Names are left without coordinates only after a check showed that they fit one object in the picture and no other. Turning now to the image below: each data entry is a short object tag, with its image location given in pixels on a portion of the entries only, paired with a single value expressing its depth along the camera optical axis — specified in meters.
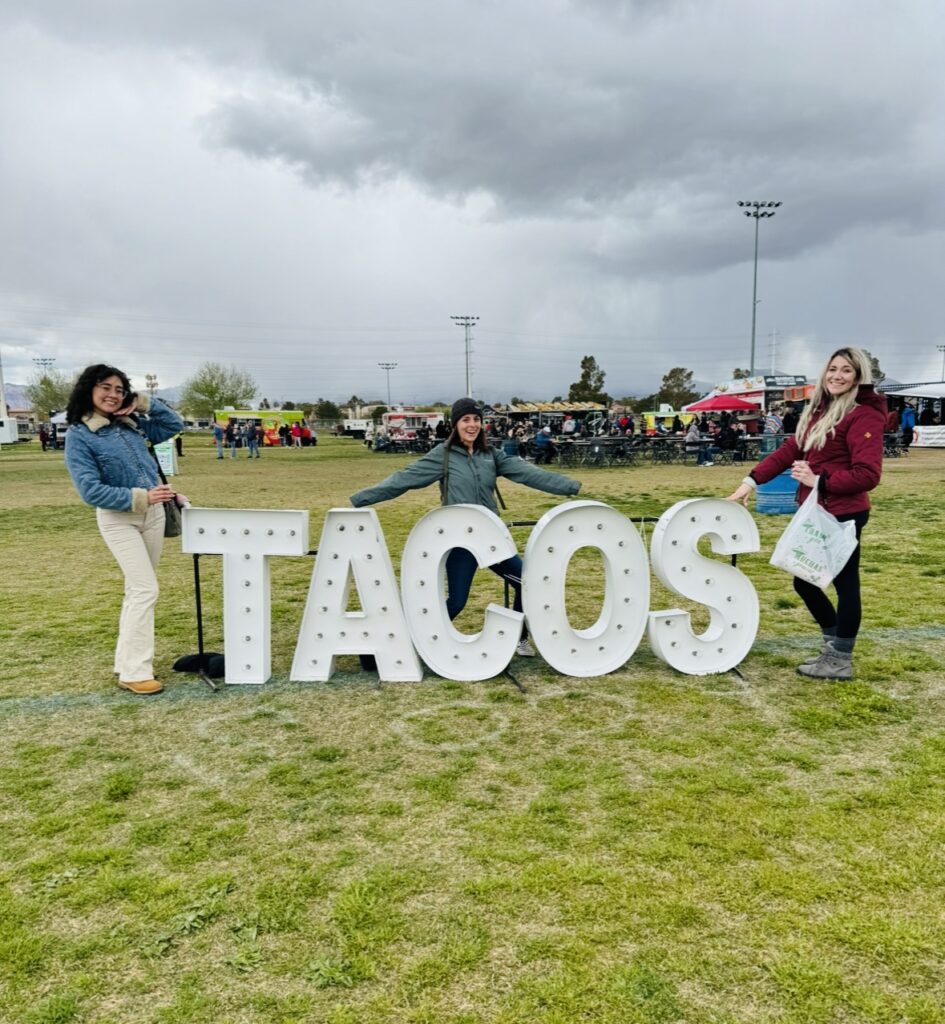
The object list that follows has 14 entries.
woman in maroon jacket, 4.04
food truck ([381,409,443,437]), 65.01
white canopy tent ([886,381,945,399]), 31.92
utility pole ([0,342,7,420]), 50.97
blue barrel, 11.35
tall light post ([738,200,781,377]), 46.66
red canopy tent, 28.44
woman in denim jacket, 4.10
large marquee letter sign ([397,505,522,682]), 4.35
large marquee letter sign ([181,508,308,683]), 4.36
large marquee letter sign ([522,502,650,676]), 4.36
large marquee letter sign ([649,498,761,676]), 4.44
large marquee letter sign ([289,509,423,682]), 4.35
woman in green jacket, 4.57
